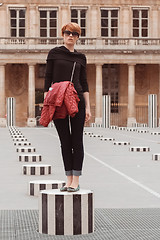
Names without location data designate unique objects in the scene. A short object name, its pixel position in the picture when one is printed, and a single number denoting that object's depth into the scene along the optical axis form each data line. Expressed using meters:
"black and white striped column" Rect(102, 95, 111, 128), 53.19
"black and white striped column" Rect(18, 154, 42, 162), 19.01
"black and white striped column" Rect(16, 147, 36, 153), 23.20
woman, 8.26
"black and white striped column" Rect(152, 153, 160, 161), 19.30
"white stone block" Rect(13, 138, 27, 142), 31.68
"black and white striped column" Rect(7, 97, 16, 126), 52.91
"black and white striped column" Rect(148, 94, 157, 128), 49.06
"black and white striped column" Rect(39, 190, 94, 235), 7.58
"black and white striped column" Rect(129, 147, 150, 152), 23.52
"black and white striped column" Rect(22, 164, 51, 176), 15.06
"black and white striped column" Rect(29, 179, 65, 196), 10.83
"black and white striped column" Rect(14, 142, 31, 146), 27.62
